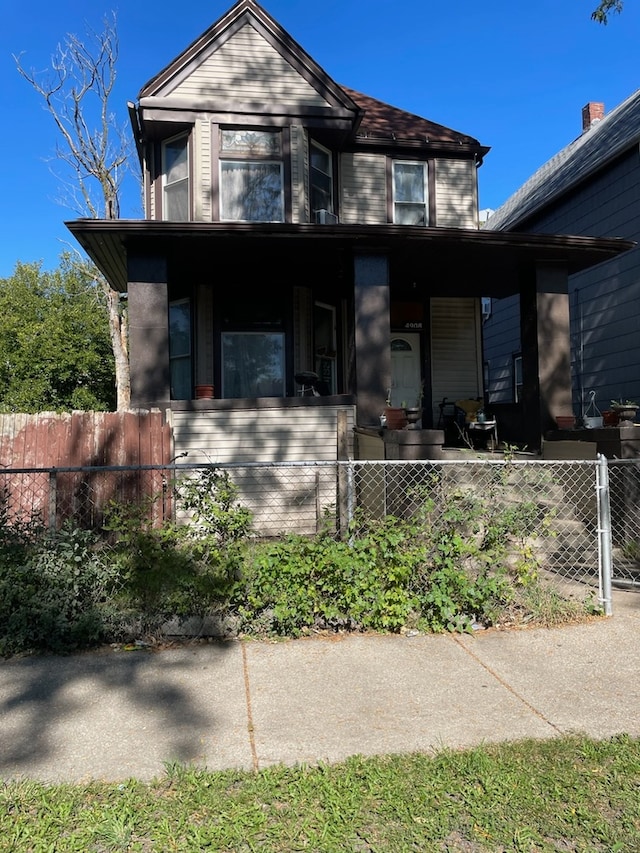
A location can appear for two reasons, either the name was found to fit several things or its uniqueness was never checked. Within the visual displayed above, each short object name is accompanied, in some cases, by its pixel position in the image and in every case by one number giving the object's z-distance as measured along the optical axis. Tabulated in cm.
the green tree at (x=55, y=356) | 2123
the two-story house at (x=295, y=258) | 899
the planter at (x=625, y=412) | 752
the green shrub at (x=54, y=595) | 431
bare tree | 1819
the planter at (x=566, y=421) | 916
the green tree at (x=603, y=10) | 885
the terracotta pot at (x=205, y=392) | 965
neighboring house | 1161
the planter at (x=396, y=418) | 775
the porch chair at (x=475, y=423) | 1127
